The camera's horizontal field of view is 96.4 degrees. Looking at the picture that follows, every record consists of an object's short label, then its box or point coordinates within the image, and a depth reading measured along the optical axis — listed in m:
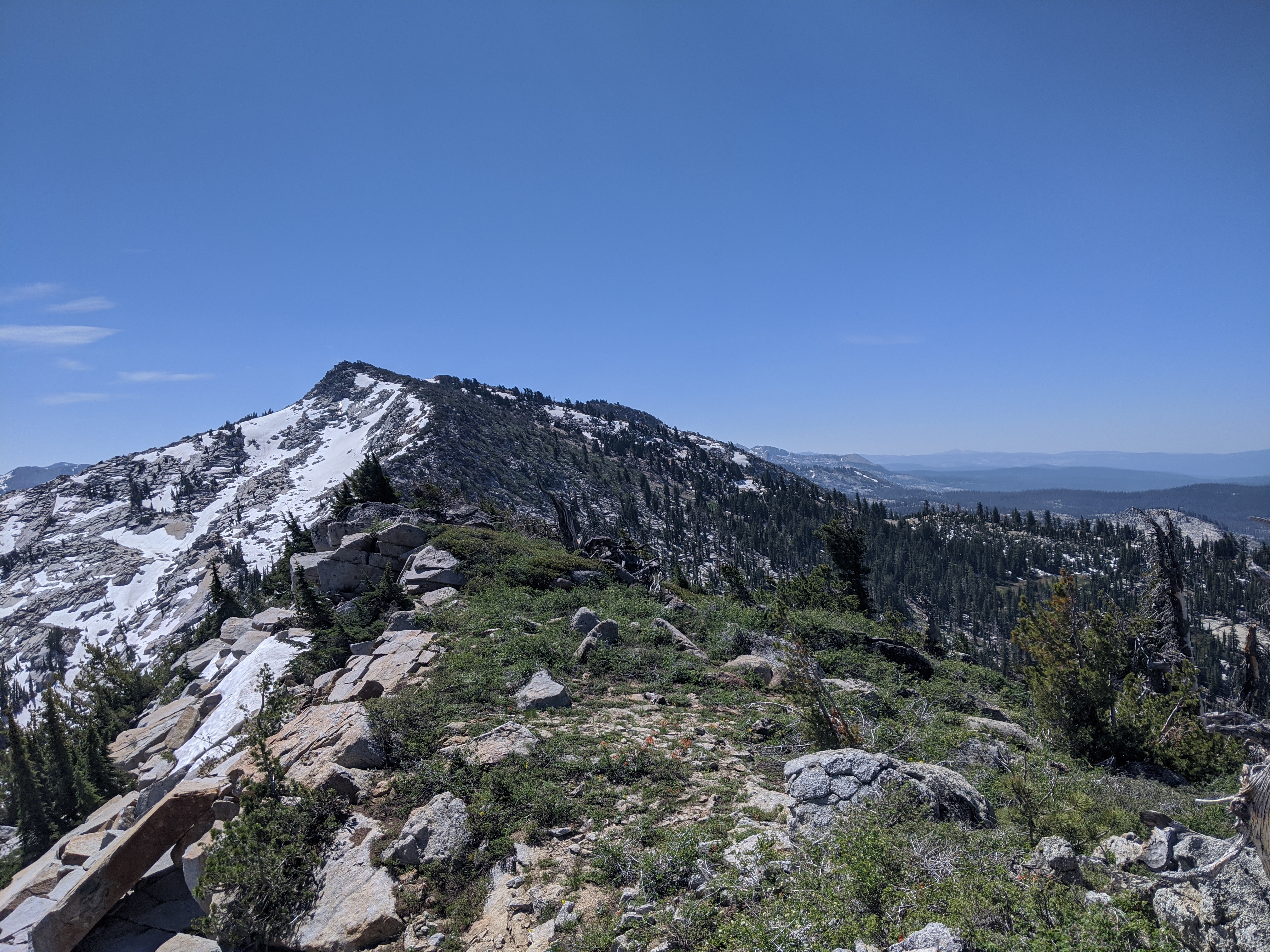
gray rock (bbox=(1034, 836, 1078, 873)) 6.02
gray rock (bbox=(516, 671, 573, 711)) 12.38
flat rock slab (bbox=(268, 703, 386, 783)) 10.02
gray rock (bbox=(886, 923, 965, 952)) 4.70
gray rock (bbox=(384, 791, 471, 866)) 7.87
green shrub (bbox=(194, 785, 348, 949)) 7.37
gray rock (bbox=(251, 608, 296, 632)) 22.23
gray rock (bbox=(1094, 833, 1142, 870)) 6.17
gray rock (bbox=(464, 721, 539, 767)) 10.03
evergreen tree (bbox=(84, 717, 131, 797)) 23.62
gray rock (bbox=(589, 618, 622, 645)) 16.16
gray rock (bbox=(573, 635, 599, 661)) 15.34
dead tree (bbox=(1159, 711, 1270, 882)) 4.60
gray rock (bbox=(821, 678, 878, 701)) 14.80
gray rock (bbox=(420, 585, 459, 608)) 20.02
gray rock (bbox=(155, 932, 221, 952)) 7.83
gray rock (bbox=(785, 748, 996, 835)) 7.60
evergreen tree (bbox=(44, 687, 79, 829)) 26.98
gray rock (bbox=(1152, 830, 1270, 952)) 4.69
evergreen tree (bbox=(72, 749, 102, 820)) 24.14
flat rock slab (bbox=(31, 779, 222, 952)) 8.74
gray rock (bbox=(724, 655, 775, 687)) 15.30
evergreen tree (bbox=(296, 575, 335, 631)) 20.14
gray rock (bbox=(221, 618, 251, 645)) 25.88
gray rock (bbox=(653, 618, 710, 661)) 16.67
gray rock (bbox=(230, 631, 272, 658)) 21.25
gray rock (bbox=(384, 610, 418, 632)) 17.89
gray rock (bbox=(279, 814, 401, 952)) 6.97
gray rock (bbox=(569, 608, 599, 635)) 17.09
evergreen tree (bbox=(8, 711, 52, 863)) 26.52
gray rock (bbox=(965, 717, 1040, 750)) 13.69
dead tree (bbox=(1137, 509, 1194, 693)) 16.86
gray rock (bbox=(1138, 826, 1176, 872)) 5.79
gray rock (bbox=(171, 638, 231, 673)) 25.45
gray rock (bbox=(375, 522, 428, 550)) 25.14
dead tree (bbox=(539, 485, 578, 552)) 30.02
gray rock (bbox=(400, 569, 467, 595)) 21.38
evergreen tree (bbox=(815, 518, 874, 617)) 34.44
